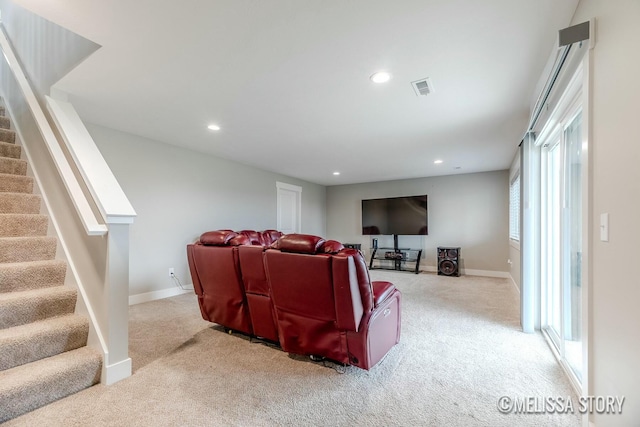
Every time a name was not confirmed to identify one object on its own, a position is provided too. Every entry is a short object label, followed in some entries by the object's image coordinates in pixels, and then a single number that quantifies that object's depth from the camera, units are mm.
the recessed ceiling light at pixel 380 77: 2186
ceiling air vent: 2291
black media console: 6515
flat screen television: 6516
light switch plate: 1188
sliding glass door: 2033
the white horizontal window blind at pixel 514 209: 4883
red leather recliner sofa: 1819
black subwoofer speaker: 5879
